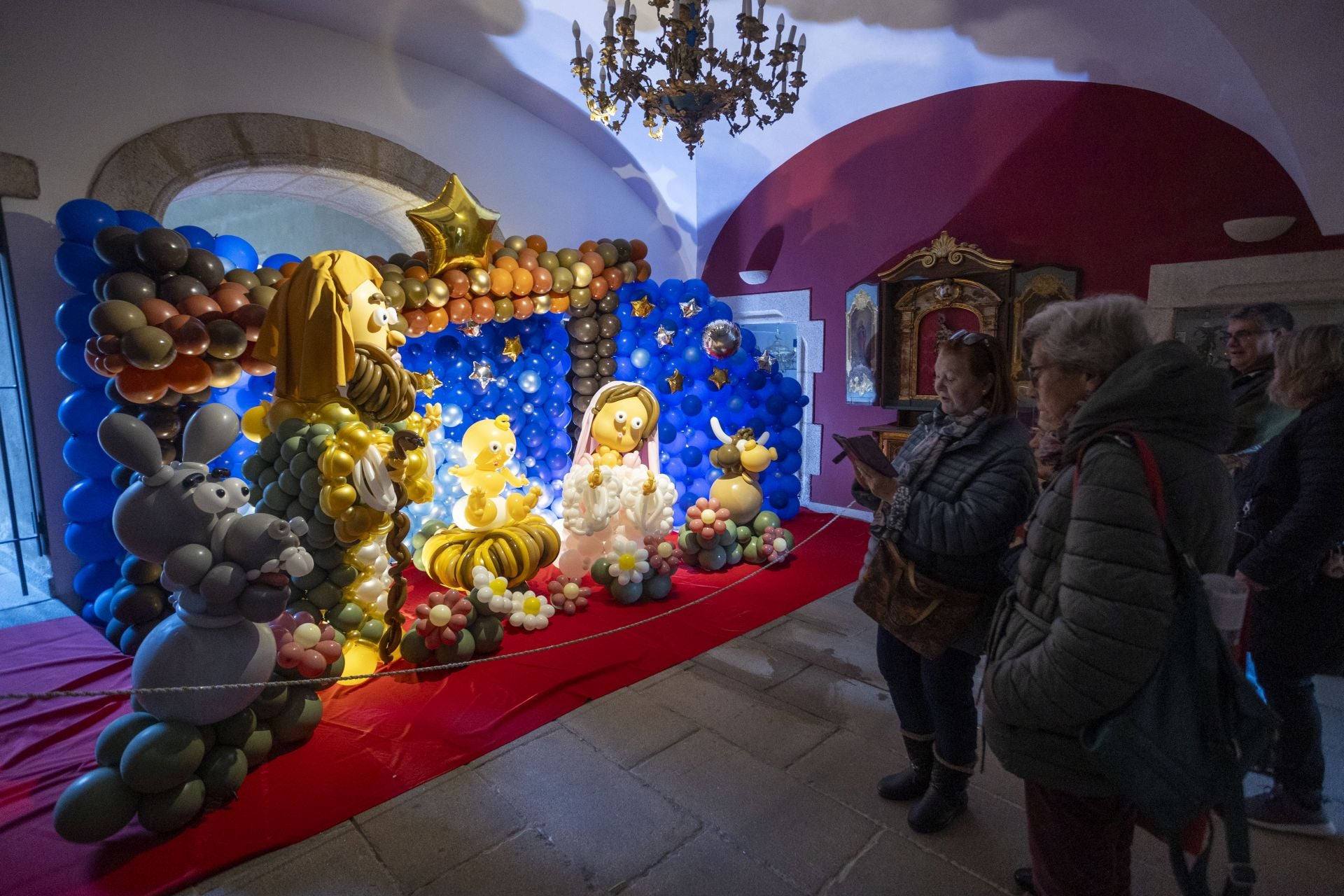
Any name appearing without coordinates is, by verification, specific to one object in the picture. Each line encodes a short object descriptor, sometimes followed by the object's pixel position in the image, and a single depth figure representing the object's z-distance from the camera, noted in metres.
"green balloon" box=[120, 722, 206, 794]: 2.15
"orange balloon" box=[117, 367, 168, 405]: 3.07
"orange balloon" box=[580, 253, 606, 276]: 4.99
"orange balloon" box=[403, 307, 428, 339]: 3.91
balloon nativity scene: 2.27
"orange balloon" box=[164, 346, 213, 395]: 3.18
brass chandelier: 3.69
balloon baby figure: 4.04
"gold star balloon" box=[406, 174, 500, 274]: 3.96
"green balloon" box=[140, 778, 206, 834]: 2.19
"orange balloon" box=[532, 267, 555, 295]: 4.57
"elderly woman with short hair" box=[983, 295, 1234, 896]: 1.20
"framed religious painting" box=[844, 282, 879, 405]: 6.33
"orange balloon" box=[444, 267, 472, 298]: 4.07
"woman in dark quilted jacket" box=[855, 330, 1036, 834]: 1.84
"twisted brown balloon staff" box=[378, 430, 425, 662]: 3.27
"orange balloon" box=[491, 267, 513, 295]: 4.35
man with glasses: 2.54
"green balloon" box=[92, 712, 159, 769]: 2.23
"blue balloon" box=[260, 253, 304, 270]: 3.94
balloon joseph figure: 3.00
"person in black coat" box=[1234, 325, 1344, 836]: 2.04
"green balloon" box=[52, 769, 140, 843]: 2.09
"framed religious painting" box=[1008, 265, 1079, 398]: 5.23
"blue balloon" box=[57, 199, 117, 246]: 3.28
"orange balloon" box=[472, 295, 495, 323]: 4.27
